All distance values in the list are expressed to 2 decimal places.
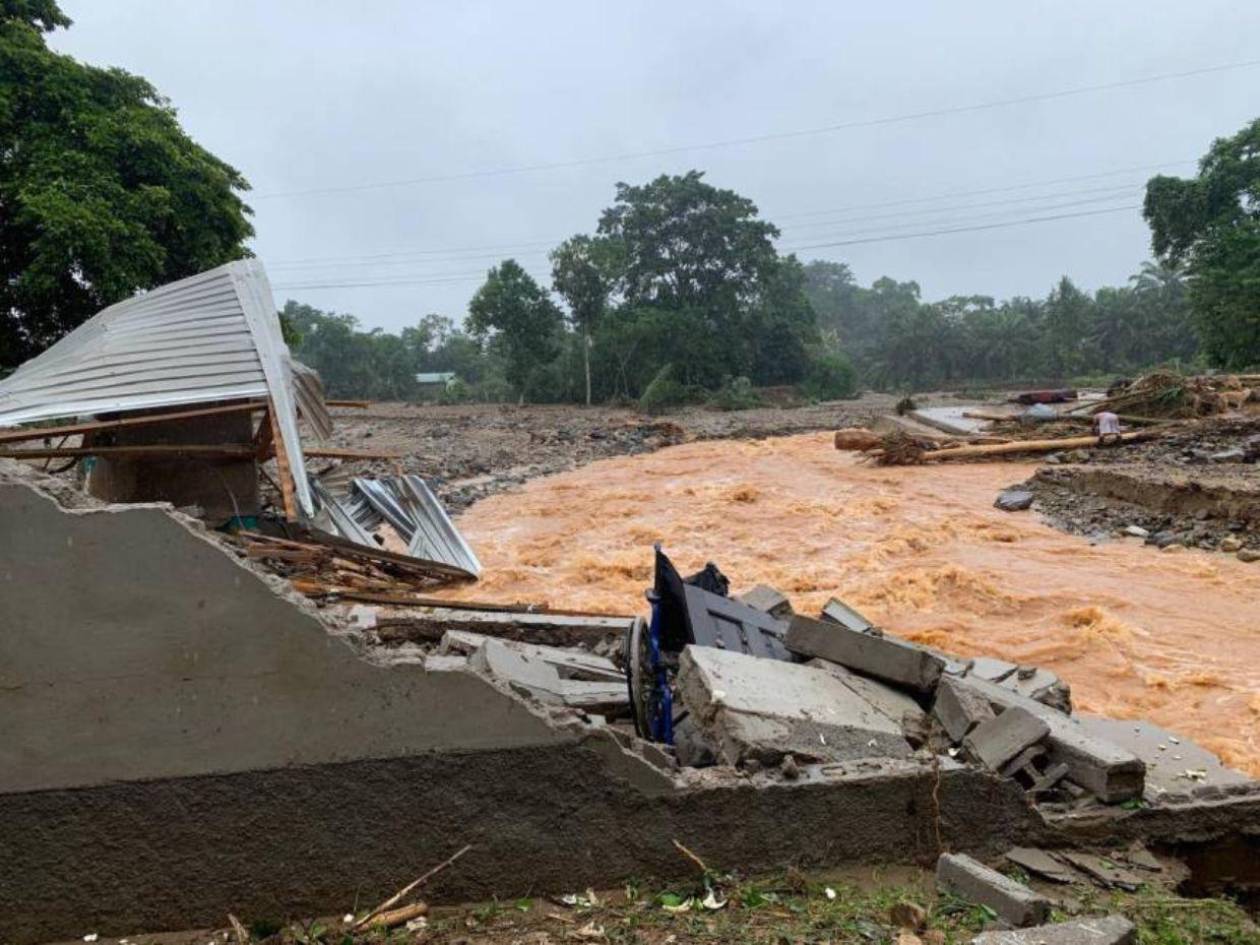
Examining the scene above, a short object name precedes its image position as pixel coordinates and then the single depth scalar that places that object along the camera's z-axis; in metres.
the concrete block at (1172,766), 3.97
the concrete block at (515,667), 4.29
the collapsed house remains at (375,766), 3.07
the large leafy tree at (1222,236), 23.69
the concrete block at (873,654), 4.62
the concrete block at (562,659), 5.06
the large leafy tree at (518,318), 39.78
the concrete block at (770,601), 6.25
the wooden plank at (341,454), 12.73
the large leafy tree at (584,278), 41.44
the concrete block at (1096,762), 3.81
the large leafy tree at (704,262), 44.00
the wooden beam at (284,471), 9.25
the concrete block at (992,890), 3.04
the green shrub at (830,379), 45.00
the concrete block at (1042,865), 3.55
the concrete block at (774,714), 3.77
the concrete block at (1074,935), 2.74
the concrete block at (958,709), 4.25
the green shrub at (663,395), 37.91
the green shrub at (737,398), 39.09
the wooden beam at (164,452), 8.67
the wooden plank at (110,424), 8.56
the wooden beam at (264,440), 9.96
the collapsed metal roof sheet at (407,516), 11.62
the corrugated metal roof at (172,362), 8.91
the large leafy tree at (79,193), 12.93
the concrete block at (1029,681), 5.36
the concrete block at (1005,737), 4.00
